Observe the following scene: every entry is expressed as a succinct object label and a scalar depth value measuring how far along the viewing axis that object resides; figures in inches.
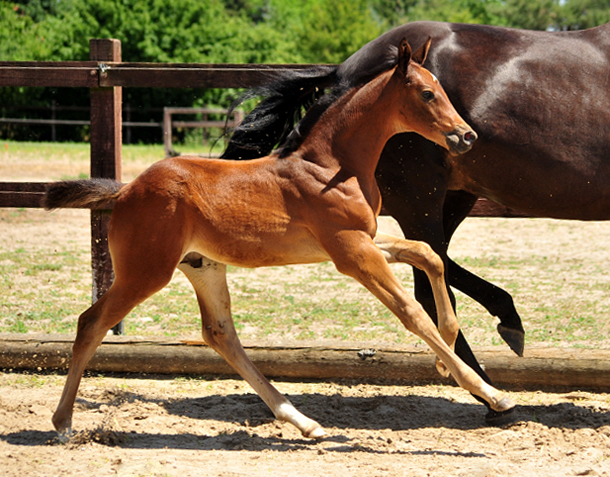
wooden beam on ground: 346.0
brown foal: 267.1
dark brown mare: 308.7
